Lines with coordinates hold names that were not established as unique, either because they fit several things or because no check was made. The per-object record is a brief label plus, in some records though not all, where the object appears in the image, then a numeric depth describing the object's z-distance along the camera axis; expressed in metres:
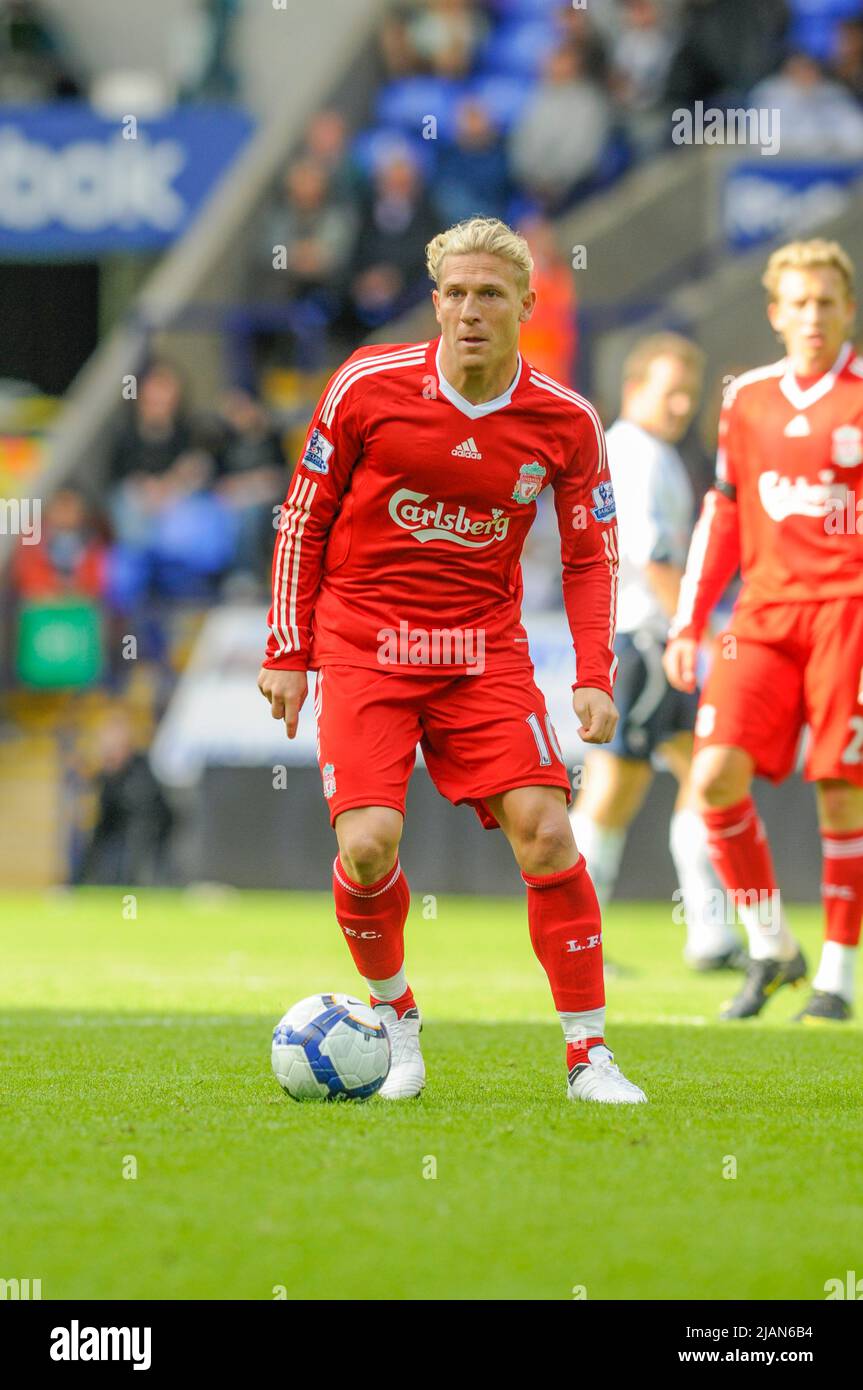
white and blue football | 5.45
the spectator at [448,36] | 20.09
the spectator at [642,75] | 18.59
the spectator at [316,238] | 17.86
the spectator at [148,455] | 16.47
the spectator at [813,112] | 17.67
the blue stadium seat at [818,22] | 19.41
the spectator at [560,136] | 18.34
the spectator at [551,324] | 16.27
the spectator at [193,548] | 16.11
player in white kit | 9.26
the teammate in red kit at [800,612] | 7.33
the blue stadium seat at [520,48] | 20.31
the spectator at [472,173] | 18.02
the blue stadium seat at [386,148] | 18.39
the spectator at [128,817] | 14.32
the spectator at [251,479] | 15.61
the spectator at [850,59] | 18.25
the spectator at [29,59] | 21.22
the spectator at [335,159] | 18.02
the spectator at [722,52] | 18.23
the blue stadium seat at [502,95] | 19.64
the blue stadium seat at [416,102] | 19.81
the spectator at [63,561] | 16.00
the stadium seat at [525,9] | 20.69
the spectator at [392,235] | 17.70
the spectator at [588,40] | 18.73
